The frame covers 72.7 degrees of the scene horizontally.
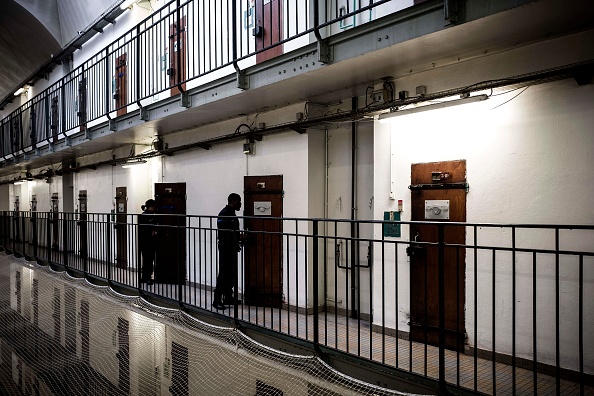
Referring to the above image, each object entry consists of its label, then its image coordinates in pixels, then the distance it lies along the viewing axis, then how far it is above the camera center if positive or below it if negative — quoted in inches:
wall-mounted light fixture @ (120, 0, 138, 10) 358.2 +170.6
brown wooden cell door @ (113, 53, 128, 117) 387.2 +107.7
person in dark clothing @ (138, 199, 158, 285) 248.7 -34.8
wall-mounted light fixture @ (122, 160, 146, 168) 383.1 +29.1
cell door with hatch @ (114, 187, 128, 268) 402.6 -10.8
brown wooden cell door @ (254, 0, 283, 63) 229.9 +94.4
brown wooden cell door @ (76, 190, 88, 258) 324.8 -35.0
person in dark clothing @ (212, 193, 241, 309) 193.8 -29.7
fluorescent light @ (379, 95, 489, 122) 155.6 +34.5
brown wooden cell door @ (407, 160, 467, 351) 169.3 -21.2
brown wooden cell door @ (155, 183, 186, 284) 323.9 -15.0
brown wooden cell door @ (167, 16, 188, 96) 304.0 +111.6
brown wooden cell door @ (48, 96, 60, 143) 462.3 +87.7
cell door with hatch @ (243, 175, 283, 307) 245.8 -18.7
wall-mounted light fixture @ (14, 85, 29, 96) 681.5 +179.7
